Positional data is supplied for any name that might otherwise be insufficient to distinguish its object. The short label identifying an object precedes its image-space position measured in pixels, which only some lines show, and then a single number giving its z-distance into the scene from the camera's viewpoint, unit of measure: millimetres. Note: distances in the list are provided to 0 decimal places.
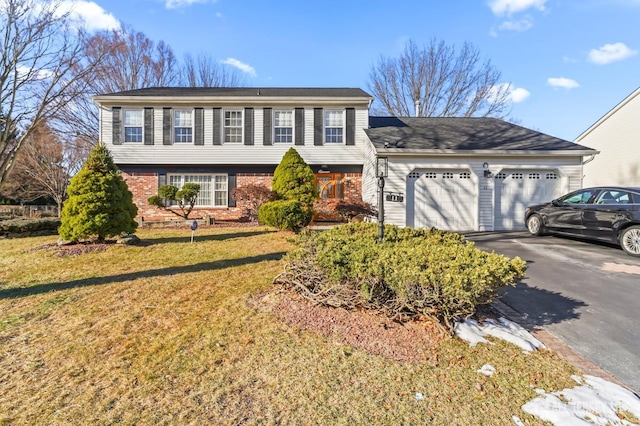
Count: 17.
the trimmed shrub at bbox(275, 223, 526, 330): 2961
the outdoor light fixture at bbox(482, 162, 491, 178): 9992
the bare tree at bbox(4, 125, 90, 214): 16953
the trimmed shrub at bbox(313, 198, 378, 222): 10242
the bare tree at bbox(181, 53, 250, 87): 24250
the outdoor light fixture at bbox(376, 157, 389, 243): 4410
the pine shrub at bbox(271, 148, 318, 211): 10008
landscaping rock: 7359
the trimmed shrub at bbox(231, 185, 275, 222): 10797
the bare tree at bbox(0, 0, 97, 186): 10312
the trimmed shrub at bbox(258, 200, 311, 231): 8398
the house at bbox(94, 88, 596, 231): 12859
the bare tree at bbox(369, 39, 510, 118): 21219
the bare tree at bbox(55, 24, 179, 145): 17670
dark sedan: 6277
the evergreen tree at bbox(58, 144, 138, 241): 6926
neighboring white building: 12961
